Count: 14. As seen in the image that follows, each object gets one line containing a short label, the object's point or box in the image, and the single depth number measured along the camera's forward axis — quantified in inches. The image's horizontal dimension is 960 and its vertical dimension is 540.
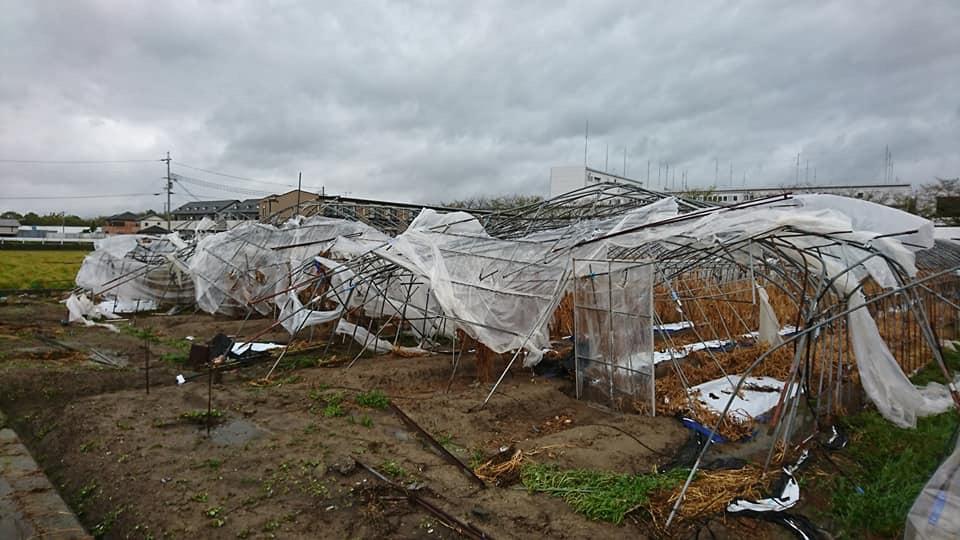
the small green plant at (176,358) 385.7
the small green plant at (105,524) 166.9
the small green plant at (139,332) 476.1
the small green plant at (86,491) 187.2
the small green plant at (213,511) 170.3
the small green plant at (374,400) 286.0
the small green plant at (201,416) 261.7
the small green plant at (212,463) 206.6
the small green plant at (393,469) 199.8
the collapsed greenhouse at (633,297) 241.8
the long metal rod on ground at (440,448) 194.9
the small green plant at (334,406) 271.6
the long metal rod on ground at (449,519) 156.3
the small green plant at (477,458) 211.9
